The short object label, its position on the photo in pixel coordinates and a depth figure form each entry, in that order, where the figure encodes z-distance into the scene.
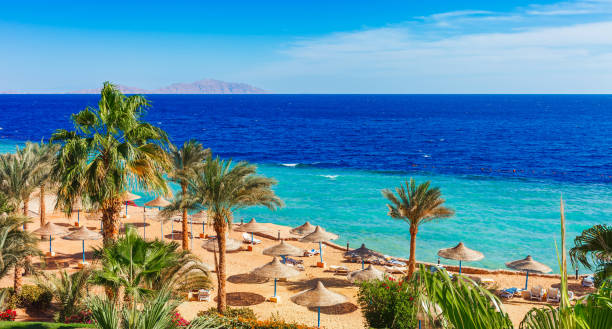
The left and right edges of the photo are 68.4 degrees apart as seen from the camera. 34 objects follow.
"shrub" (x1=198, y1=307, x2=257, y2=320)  17.19
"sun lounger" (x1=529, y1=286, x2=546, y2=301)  21.50
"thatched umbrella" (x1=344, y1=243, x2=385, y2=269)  24.48
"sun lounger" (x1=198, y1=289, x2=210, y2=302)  20.50
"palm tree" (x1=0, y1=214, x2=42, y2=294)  14.49
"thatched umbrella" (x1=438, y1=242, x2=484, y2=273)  23.19
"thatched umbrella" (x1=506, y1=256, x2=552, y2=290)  22.22
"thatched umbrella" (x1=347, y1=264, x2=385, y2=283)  20.94
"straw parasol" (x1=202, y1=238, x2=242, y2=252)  24.77
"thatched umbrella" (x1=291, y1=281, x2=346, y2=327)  17.53
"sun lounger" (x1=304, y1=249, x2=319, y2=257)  28.52
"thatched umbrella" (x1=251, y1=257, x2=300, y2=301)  20.59
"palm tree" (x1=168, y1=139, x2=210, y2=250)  24.45
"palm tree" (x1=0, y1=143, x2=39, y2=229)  21.50
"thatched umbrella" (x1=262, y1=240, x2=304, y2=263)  24.27
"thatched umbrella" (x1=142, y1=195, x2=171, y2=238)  32.82
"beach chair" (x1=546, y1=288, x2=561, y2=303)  21.09
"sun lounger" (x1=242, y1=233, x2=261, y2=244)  30.49
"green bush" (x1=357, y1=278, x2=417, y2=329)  15.07
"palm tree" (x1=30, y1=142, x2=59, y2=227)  23.44
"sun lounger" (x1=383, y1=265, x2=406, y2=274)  24.97
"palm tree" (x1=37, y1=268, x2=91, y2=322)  15.15
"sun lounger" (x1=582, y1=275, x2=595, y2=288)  23.15
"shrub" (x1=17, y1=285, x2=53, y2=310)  16.97
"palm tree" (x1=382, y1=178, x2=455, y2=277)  22.34
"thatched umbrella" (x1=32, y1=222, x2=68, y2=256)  25.38
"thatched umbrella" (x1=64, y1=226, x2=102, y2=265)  25.02
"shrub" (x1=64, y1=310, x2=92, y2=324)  14.48
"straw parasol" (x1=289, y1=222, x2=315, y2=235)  28.23
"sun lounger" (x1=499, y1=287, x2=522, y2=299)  21.86
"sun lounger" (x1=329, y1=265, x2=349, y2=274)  24.91
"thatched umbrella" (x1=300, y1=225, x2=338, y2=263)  26.47
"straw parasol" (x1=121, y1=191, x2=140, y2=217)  33.17
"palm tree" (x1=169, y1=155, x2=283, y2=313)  17.34
